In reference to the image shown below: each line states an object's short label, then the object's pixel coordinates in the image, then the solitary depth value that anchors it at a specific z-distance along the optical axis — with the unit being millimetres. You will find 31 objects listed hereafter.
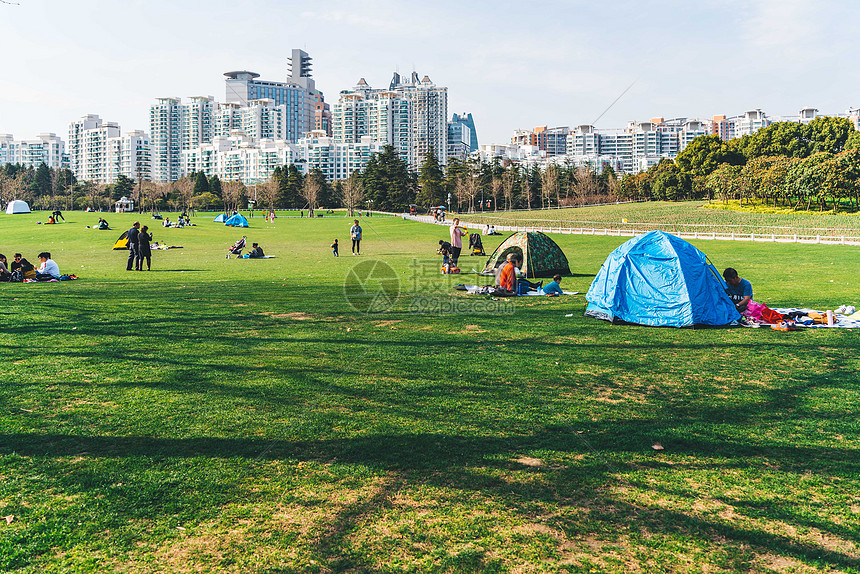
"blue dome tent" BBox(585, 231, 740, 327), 11680
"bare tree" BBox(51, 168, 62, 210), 126688
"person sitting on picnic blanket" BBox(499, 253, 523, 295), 15905
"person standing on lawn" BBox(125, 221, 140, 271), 22500
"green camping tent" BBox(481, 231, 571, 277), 20608
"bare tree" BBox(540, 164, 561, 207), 117188
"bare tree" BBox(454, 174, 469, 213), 111125
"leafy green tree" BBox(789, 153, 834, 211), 64500
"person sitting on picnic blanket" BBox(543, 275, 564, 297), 16094
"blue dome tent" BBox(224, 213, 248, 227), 66688
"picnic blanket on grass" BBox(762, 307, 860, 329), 11562
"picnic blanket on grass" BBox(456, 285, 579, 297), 16234
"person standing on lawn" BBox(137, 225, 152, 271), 22503
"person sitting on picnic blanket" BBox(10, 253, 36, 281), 18531
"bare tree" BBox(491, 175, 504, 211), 112250
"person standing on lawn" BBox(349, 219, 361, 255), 29417
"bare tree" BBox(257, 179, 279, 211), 115125
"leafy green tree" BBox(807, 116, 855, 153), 86869
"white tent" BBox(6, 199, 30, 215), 88000
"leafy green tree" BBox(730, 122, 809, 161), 90375
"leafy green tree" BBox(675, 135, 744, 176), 100562
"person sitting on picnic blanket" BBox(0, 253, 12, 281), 18391
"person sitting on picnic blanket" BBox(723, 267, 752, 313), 12258
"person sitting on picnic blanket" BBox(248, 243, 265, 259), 29116
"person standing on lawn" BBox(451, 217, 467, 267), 21789
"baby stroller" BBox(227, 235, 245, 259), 29547
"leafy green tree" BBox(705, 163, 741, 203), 83688
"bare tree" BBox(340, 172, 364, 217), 109850
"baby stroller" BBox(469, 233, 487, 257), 29672
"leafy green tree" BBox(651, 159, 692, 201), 105000
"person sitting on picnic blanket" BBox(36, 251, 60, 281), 18891
